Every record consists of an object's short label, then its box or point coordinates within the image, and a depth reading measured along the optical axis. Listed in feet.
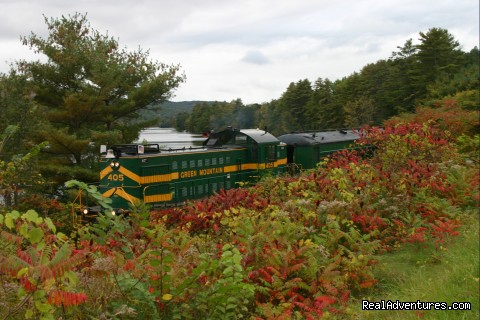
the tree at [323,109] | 197.06
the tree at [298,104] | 212.23
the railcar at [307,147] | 66.28
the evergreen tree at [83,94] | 76.23
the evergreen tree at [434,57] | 154.61
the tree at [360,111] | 173.78
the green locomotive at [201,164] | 46.39
